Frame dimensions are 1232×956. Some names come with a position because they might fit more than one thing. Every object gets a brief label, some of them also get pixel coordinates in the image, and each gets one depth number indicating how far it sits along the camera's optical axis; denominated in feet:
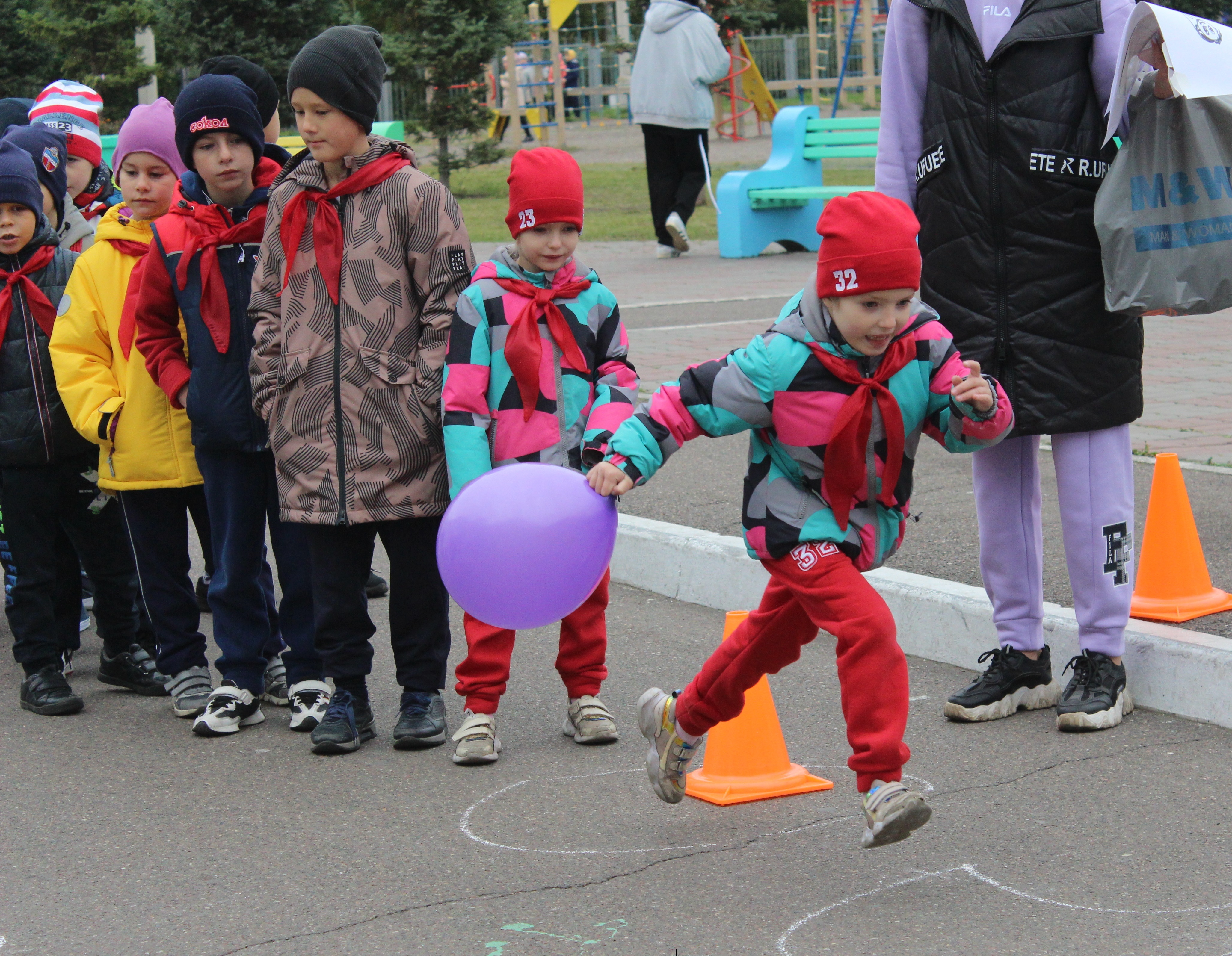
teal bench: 50.93
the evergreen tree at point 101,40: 77.66
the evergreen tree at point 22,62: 89.97
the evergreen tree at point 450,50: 76.54
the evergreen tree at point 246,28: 75.72
